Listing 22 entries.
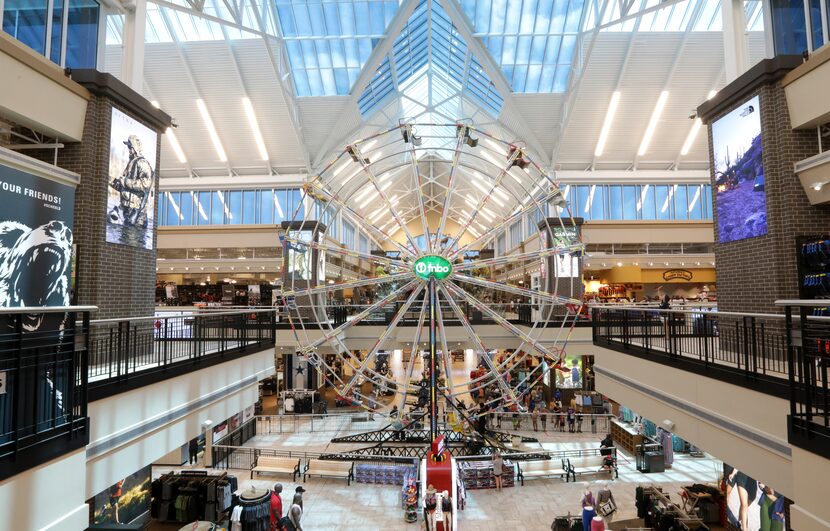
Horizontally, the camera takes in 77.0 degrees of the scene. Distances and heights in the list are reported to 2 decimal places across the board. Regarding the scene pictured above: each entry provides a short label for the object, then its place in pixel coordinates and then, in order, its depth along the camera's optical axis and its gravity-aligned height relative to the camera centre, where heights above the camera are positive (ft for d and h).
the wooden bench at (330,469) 53.42 -16.98
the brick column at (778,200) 32.32 +6.27
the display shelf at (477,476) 50.96 -16.91
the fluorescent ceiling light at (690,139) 87.04 +28.10
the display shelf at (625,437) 59.82 -16.16
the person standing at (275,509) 39.91 -15.67
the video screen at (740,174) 34.47 +8.85
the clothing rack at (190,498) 43.19 -16.09
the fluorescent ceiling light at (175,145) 90.83 +28.51
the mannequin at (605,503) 42.06 -16.27
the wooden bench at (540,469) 52.70 -16.92
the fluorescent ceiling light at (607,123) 83.51 +30.09
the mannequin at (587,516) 37.01 -15.18
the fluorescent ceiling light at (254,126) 85.46 +30.46
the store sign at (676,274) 103.04 +5.46
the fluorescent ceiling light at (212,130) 84.98 +29.95
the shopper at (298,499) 39.96 -14.95
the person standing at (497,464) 49.88 -15.41
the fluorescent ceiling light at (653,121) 82.64 +30.03
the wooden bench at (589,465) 53.62 -16.79
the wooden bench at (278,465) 53.93 -16.75
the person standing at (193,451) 59.41 -16.61
